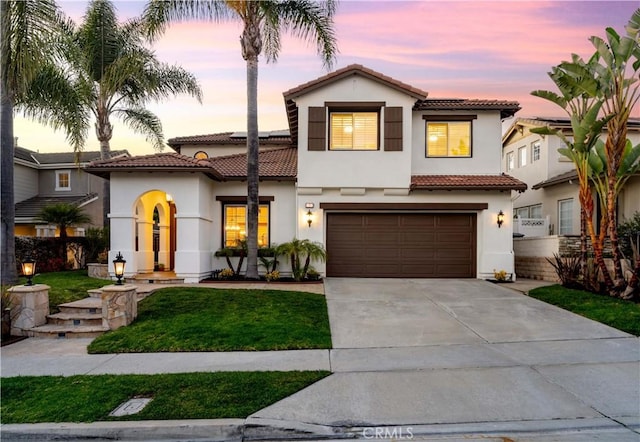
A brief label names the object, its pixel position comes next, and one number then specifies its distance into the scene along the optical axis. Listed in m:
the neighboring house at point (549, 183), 15.54
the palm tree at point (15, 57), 8.30
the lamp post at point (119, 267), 7.76
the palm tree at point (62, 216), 14.78
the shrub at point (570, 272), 11.14
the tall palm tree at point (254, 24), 11.98
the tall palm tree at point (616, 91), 9.45
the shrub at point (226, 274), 12.80
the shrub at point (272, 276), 12.59
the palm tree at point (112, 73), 14.36
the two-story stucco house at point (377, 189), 13.03
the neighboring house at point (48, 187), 21.83
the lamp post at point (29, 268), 7.73
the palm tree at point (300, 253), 12.59
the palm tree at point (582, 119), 9.95
